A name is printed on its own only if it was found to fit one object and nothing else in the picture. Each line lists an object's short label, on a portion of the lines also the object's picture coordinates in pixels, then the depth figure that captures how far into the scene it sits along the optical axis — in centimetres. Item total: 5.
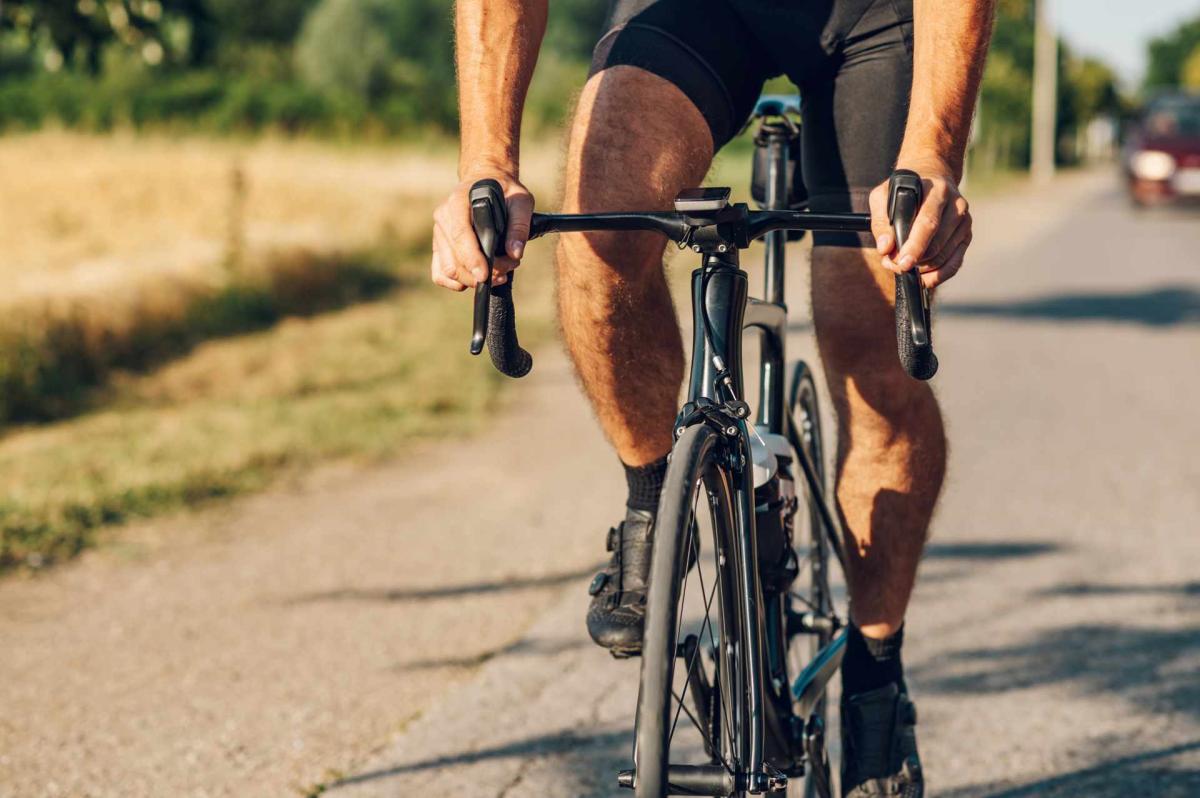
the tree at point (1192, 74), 9169
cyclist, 188
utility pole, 4300
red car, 2136
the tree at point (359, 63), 4912
